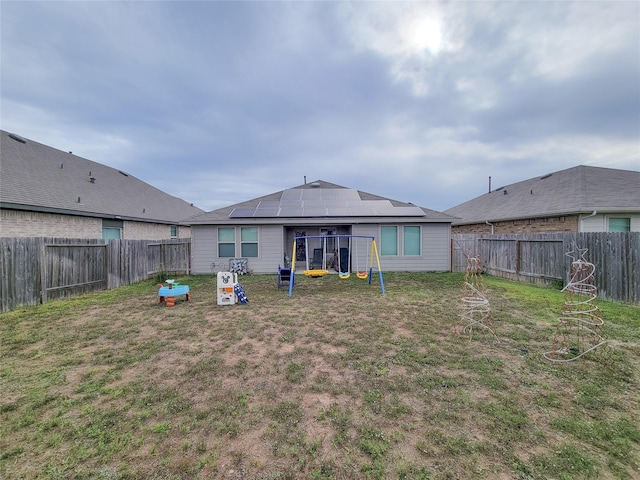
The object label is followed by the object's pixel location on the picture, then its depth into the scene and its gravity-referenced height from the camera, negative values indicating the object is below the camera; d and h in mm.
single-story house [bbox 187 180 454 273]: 11750 +196
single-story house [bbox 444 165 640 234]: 10641 +1368
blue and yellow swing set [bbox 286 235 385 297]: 11965 -870
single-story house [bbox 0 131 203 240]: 9719 +1940
